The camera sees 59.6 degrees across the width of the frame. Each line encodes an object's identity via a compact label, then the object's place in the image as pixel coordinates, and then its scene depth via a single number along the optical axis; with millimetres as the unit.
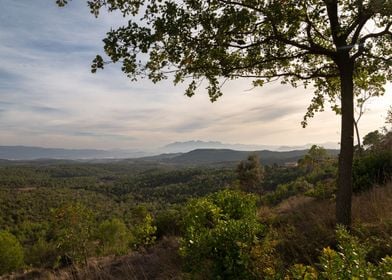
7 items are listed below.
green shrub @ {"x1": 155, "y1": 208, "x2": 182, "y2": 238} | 20014
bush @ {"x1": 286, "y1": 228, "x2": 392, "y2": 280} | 2295
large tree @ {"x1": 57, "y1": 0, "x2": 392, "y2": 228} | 5988
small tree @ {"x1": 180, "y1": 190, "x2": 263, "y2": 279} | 4719
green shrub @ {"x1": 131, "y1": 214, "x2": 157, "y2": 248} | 18955
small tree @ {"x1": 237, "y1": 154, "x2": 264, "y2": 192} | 49344
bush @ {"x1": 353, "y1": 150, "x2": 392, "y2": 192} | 12547
